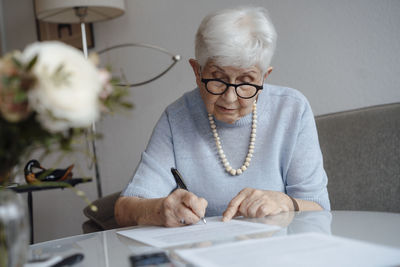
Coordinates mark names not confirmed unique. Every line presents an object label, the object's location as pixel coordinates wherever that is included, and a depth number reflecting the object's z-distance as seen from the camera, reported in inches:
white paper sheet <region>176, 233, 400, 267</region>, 25.5
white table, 31.8
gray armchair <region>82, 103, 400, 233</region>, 67.4
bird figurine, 89.6
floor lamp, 96.6
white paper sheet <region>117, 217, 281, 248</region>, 34.9
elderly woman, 51.8
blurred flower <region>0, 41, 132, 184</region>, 19.4
